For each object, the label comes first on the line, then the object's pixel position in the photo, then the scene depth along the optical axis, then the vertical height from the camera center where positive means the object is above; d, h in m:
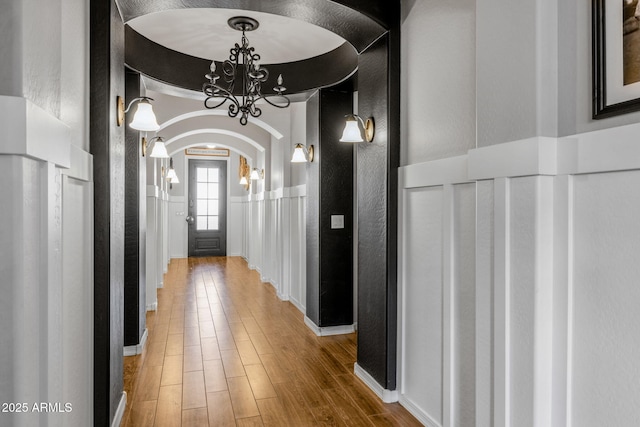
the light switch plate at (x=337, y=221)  4.37 -0.10
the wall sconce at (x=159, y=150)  4.38 +0.67
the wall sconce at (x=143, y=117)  2.72 +0.64
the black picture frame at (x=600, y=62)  1.35 +0.51
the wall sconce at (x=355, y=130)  2.97 +0.61
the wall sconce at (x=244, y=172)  9.88 +1.03
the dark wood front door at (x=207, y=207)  11.11 +0.12
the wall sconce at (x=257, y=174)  7.82 +0.74
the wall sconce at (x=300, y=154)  4.34 +0.63
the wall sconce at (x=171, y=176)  7.99 +0.72
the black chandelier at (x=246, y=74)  3.21 +1.13
